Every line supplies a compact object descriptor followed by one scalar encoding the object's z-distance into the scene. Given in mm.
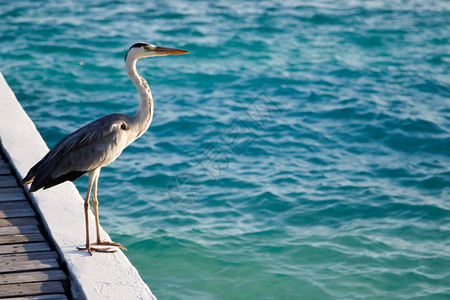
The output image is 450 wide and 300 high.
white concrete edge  8203
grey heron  9211
